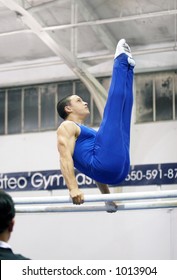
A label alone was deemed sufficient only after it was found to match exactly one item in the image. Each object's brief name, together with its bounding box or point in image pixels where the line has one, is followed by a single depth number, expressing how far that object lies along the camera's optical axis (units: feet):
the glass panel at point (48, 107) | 40.09
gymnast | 16.58
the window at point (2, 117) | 41.60
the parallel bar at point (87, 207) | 16.93
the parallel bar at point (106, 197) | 15.46
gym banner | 36.27
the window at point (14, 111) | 41.16
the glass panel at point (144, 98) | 37.60
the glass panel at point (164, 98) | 37.17
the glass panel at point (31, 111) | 40.55
